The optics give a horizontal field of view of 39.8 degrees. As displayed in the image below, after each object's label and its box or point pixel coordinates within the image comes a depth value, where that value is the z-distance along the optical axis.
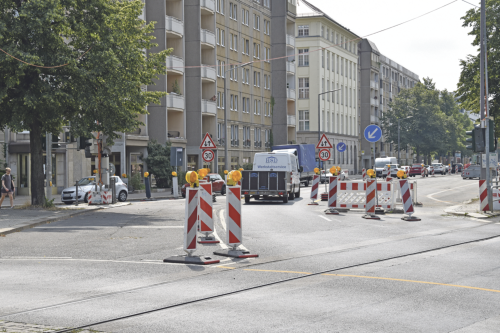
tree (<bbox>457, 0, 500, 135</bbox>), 41.22
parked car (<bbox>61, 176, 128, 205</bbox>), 34.34
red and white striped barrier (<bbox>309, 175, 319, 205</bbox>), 30.68
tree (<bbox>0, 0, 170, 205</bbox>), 23.92
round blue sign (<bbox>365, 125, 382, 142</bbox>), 26.20
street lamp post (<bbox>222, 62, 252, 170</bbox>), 52.42
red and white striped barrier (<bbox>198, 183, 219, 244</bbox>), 13.77
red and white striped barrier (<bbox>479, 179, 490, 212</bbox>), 24.17
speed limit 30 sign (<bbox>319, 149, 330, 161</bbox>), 33.88
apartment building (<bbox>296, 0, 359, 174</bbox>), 92.75
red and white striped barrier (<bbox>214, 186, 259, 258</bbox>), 12.43
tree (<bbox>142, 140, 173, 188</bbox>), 51.12
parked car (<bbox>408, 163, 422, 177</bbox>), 88.25
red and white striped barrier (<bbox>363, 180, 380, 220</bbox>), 22.50
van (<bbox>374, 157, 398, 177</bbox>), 76.50
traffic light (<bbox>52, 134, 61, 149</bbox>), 28.55
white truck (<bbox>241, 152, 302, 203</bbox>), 30.98
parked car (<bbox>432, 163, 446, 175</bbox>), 98.06
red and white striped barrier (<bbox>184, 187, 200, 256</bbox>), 11.66
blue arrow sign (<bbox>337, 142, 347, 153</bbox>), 38.62
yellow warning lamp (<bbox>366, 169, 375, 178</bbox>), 23.14
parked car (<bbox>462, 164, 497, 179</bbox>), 69.93
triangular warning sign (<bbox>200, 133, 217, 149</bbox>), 32.31
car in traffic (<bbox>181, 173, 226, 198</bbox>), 43.15
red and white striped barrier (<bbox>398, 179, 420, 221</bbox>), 21.98
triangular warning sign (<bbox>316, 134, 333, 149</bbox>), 33.38
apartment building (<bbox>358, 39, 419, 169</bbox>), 117.44
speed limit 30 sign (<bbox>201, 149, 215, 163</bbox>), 33.28
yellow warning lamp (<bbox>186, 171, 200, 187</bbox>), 11.92
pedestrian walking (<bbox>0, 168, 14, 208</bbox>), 28.34
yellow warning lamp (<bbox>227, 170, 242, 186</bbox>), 12.43
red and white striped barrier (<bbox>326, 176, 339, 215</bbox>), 23.94
